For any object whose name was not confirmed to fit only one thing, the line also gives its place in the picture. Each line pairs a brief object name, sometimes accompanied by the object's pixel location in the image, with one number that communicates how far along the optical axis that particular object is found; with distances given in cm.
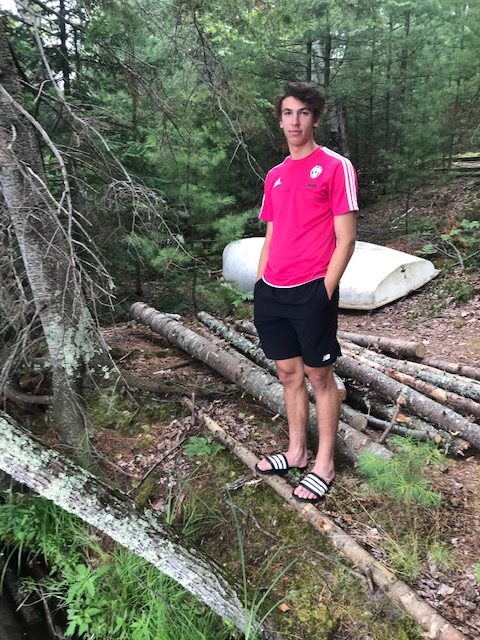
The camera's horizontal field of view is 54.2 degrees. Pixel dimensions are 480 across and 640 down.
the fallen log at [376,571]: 205
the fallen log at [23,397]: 390
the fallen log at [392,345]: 495
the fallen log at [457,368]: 452
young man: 246
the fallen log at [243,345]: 400
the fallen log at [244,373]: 314
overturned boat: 757
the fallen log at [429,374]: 406
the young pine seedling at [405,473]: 263
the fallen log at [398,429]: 336
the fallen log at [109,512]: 240
